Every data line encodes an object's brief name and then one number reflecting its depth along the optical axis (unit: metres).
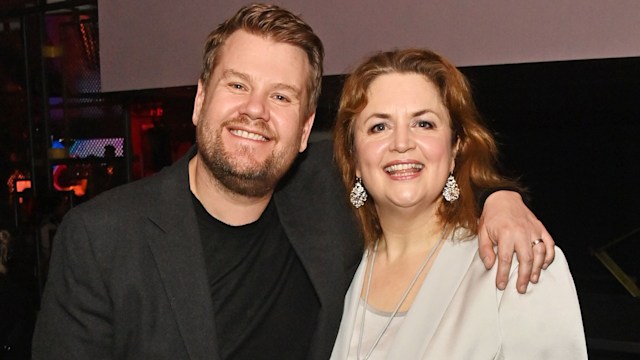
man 1.62
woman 1.45
